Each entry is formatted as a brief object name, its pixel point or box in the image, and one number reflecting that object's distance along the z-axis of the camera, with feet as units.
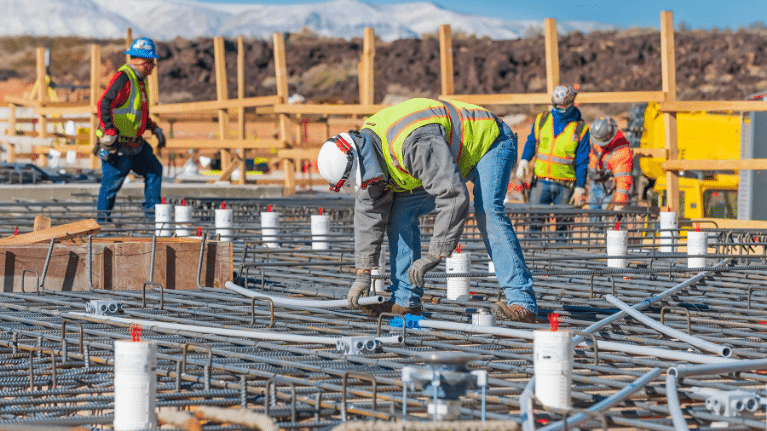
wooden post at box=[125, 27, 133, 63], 107.71
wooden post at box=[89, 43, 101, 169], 112.47
